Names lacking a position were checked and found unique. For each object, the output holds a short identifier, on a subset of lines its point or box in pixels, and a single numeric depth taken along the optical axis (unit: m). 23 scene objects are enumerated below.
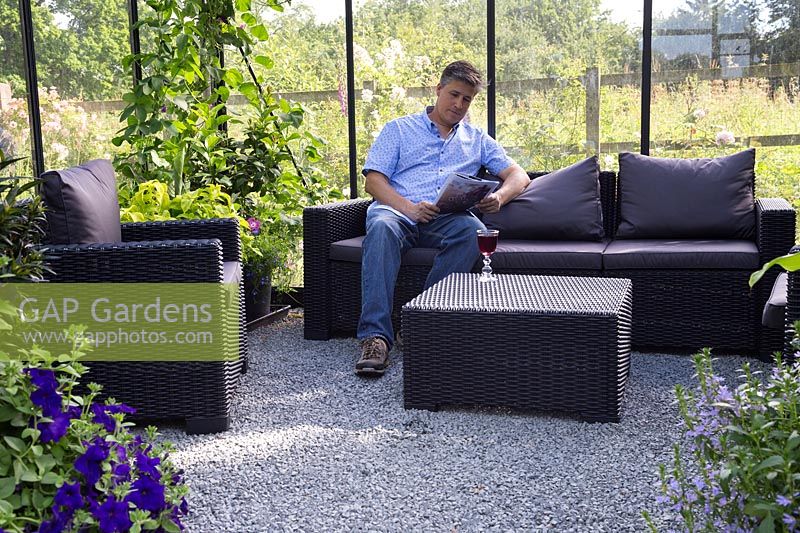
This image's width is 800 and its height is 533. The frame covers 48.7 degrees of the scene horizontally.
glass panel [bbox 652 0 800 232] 4.03
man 3.51
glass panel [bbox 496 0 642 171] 4.22
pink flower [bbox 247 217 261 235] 4.07
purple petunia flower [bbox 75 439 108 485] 1.54
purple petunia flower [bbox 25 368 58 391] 1.56
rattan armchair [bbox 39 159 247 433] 2.51
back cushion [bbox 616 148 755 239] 3.68
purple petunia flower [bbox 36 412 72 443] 1.53
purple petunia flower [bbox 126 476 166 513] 1.60
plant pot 4.13
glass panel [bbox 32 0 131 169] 4.16
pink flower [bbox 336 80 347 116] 4.57
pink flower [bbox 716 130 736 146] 4.15
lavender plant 1.26
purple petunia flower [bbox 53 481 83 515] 1.49
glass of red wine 3.09
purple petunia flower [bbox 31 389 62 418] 1.53
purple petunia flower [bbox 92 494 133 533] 1.51
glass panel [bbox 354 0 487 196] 4.39
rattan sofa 3.39
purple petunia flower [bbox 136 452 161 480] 1.64
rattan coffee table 2.66
